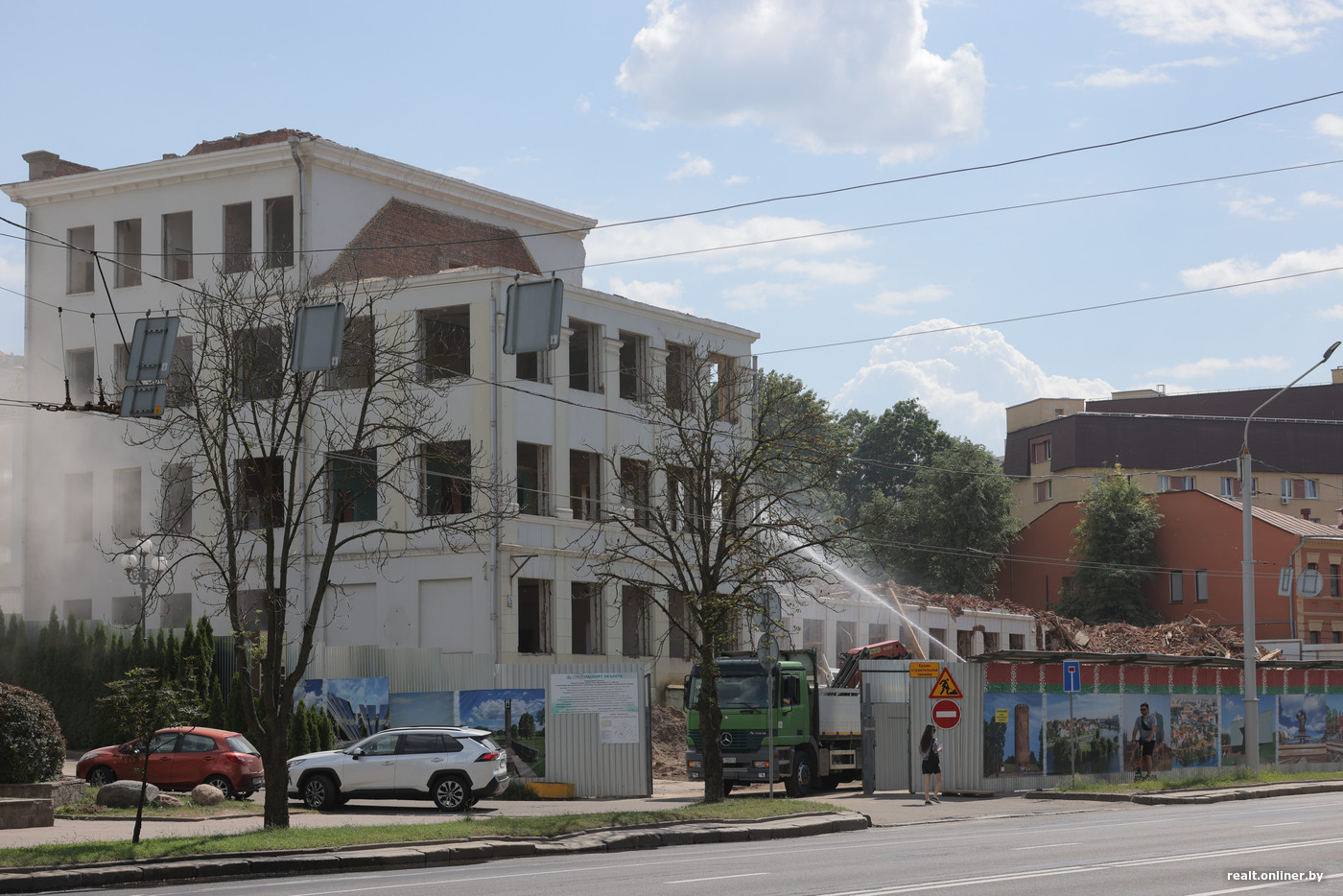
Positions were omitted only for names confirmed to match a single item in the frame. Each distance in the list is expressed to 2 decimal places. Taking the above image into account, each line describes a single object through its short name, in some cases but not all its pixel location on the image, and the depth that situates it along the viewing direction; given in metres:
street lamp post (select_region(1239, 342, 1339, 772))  34.38
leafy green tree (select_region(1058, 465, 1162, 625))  76.44
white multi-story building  42.69
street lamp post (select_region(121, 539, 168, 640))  37.16
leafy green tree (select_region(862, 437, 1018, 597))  81.69
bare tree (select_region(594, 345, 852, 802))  26.50
